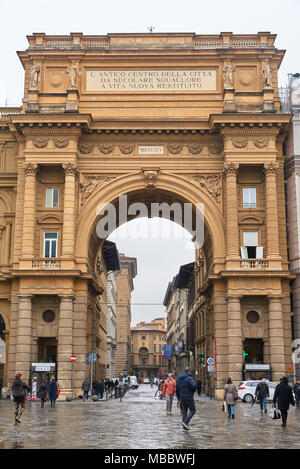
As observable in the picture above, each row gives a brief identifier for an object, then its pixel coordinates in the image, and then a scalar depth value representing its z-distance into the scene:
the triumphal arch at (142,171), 43.25
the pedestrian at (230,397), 25.37
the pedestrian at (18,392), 21.62
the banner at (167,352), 62.24
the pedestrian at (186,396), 20.08
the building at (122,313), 125.88
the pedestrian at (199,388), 53.59
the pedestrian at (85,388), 41.09
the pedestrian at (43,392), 33.91
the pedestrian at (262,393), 28.67
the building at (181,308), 83.68
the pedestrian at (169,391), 29.17
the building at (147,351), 190.12
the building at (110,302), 77.54
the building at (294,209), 44.97
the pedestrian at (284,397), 21.69
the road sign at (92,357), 42.75
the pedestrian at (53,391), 34.38
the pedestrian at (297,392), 35.44
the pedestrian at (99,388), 47.14
